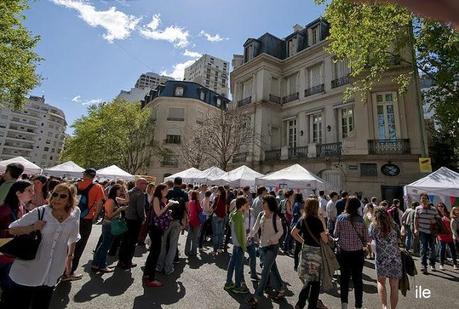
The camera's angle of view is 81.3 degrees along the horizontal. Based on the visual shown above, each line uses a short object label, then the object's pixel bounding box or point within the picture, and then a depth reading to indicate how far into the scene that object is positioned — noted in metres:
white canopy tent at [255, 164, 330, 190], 12.47
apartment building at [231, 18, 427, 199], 16.41
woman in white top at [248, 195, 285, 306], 4.78
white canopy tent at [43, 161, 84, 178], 17.70
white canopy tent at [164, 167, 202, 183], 17.38
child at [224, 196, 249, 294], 5.30
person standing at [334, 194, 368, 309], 4.55
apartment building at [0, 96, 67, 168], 85.94
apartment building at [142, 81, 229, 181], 34.47
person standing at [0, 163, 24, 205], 4.29
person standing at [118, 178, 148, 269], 6.33
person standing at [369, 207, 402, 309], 4.30
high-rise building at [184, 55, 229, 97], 92.62
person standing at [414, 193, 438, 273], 7.48
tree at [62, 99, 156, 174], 31.72
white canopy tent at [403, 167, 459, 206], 9.84
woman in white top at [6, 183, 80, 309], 2.82
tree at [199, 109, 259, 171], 21.95
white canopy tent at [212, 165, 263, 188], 15.13
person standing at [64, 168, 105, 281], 5.52
